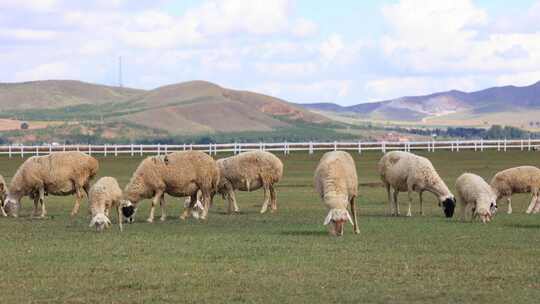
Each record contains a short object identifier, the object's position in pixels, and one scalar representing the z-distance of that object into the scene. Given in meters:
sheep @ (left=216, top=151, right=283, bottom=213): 34.41
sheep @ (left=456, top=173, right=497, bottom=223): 28.86
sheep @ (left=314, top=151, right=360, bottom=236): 24.72
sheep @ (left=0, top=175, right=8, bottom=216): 32.78
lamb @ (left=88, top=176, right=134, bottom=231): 26.58
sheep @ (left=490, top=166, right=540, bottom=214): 32.53
